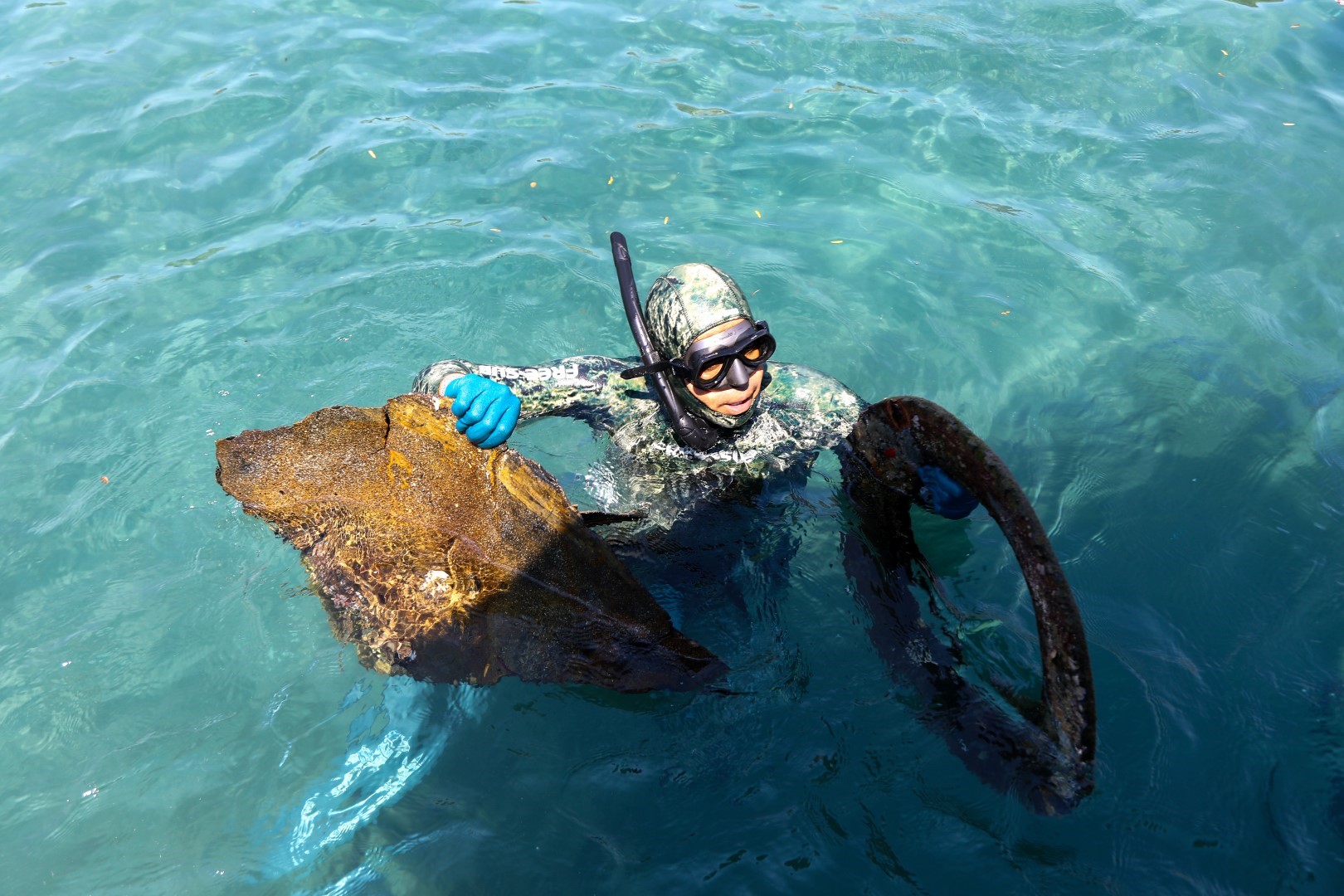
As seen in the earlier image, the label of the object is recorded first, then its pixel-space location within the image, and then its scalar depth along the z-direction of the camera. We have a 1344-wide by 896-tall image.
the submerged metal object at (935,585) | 2.94
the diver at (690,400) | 4.02
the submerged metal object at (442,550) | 3.51
